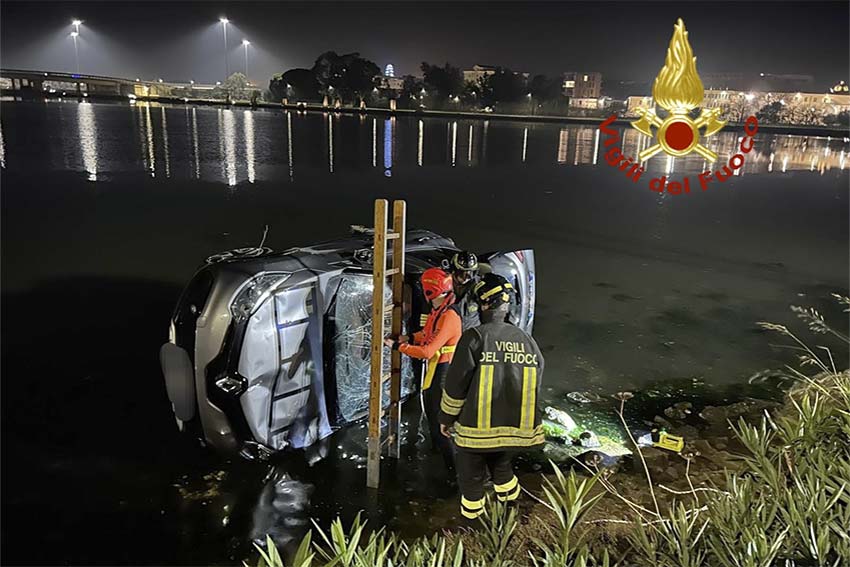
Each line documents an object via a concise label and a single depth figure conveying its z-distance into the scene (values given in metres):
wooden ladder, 3.66
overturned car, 3.75
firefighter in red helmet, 4.00
